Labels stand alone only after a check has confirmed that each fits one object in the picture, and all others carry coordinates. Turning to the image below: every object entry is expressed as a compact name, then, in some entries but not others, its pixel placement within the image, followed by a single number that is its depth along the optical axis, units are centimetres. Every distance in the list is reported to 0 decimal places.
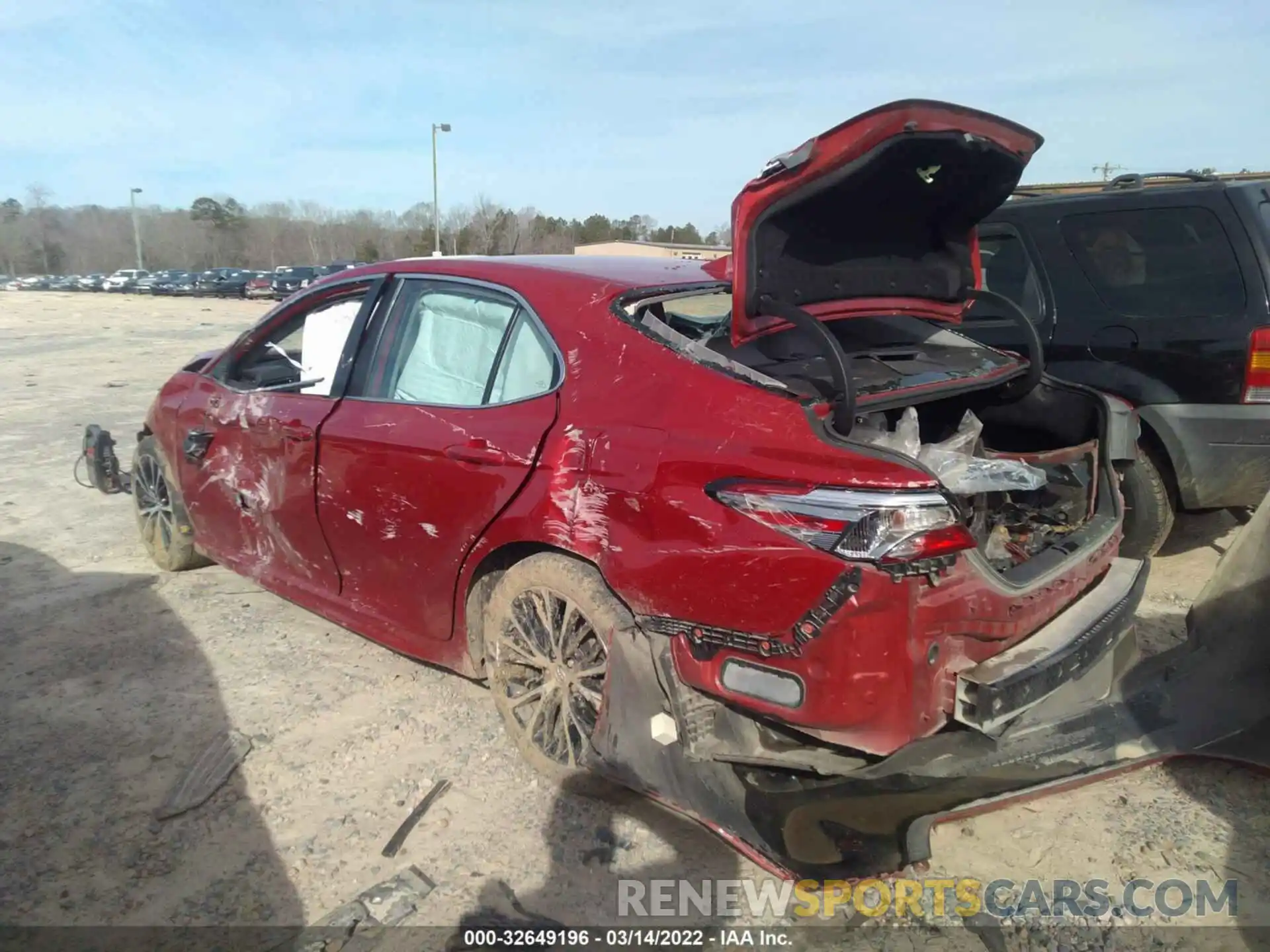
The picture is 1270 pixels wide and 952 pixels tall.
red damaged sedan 225
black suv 421
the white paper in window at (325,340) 368
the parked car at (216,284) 4466
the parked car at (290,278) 3822
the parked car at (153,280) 4966
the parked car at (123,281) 5341
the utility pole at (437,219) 3634
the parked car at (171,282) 4762
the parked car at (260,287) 3903
